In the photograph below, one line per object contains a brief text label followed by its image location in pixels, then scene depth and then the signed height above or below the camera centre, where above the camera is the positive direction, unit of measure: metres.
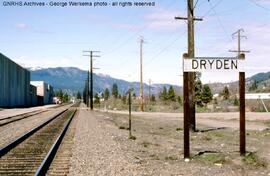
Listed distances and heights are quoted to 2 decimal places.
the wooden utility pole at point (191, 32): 22.31 +3.37
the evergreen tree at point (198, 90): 108.72 +2.66
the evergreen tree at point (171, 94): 159.50 +2.37
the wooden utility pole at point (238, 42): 64.56 +8.28
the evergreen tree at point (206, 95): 122.59 +1.70
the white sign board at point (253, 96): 152.88 +1.84
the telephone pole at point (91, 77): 78.12 +4.14
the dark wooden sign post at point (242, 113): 13.23 -0.34
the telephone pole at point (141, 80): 63.91 +3.04
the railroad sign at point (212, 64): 12.80 +1.05
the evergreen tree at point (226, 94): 172.62 +2.69
